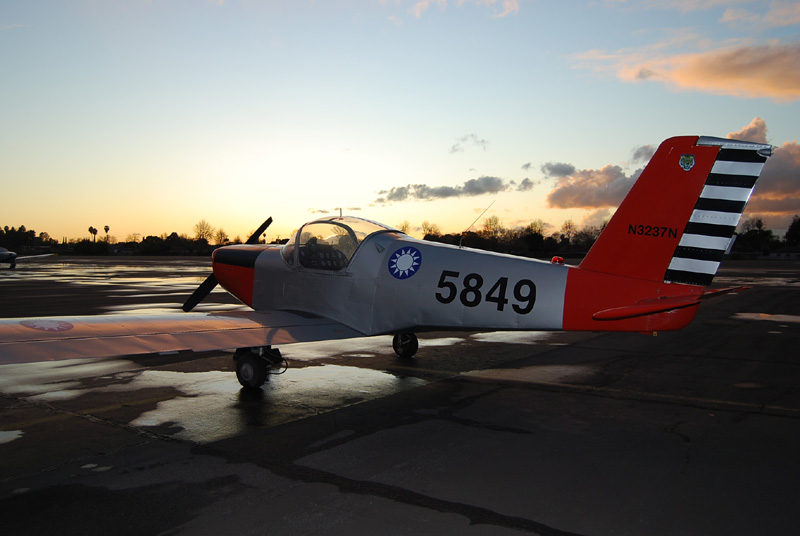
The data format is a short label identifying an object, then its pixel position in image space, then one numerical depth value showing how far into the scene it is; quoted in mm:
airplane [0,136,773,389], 6359
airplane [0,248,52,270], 47062
